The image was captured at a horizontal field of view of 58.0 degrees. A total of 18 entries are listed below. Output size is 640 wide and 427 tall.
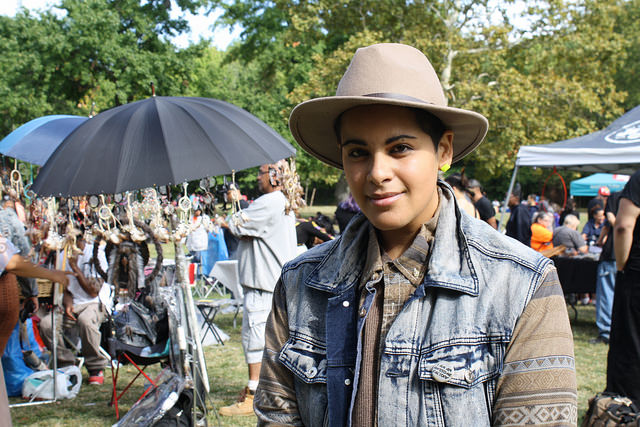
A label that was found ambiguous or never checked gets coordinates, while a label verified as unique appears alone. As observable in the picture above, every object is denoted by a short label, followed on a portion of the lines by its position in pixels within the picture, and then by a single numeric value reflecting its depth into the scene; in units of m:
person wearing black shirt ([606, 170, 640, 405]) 4.01
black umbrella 3.69
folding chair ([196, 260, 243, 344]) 8.07
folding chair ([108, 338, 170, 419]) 4.96
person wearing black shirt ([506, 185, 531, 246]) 10.52
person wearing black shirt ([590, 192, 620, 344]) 7.88
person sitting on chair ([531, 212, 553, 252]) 9.40
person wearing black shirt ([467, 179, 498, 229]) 8.59
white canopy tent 7.75
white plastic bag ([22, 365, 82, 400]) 5.87
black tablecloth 8.98
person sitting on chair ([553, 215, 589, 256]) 9.36
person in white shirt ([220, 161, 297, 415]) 5.31
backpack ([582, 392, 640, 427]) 3.35
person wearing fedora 1.25
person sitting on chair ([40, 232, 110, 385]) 6.21
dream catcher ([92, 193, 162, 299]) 4.55
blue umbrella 6.04
